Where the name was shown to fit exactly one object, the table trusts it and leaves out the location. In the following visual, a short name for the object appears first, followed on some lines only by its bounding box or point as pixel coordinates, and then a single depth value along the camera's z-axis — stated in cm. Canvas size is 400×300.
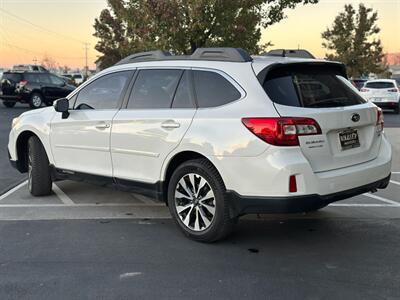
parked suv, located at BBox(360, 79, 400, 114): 2192
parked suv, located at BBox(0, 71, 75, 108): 2431
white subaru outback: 434
